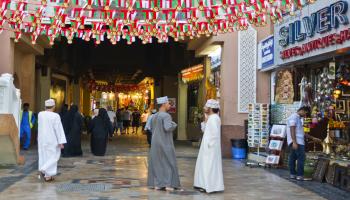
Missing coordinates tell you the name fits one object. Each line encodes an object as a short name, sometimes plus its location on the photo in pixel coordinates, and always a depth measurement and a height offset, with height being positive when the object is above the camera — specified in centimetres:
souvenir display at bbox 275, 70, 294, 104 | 1427 +59
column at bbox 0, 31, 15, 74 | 1544 +164
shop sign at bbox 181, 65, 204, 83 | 2095 +145
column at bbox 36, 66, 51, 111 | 2397 +96
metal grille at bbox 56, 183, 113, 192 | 944 -140
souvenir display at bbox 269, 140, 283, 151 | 1305 -85
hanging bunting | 1137 +213
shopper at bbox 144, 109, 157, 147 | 1970 -98
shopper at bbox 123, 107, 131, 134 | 3145 -52
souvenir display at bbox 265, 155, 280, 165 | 1312 -121
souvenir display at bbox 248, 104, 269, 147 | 1461 -44
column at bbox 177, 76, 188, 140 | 2527 -8
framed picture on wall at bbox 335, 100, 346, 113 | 1262 +7
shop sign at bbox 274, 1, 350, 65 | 1059 +174
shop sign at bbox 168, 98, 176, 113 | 2598 +16
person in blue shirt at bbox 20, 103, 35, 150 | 1814 -61
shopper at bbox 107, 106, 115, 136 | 2327 -22
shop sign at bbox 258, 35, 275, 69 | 1498 +161
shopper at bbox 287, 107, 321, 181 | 1080 -62
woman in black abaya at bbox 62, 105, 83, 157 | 1614 -69
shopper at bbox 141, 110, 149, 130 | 2581 -38
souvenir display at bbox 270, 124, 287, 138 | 1309 -52
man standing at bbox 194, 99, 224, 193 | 927 -87
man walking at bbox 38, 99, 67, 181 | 1044 -64
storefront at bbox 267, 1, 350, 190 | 1072 +76
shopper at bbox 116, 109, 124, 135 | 3082 -57
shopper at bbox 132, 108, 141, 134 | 3296 -60
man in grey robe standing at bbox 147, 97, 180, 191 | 945 -82
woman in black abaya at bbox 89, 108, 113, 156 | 1653 -69
